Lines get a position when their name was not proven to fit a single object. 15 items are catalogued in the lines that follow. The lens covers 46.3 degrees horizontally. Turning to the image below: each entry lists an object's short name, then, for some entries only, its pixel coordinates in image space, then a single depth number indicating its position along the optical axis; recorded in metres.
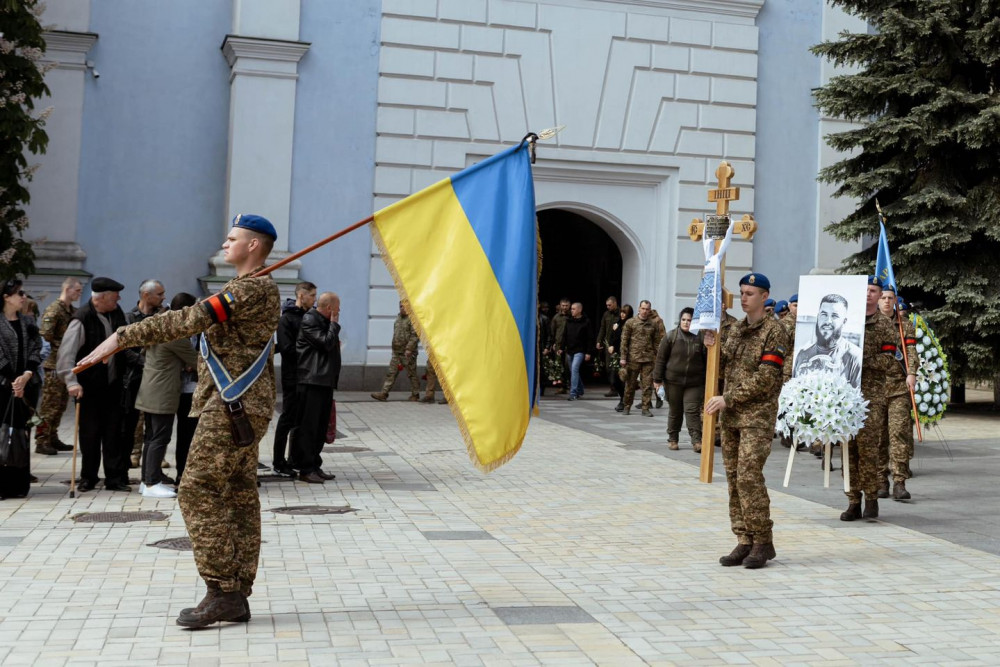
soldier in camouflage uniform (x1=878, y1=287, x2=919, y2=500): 10.62
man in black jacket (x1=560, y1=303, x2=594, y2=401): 21.95
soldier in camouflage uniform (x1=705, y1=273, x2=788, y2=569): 7.67
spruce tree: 19.66
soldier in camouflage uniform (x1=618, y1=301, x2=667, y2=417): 18.56
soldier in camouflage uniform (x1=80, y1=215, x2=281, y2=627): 5.69
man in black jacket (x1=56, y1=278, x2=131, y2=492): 10.01
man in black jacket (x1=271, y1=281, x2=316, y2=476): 11.34
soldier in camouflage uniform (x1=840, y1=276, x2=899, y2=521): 9.40
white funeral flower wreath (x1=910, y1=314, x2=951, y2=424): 13.55
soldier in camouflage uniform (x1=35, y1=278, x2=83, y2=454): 11.85
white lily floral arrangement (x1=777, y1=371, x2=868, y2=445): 9.39
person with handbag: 9.34
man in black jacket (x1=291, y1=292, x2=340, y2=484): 10.98
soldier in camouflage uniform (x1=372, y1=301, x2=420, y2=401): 19.86
